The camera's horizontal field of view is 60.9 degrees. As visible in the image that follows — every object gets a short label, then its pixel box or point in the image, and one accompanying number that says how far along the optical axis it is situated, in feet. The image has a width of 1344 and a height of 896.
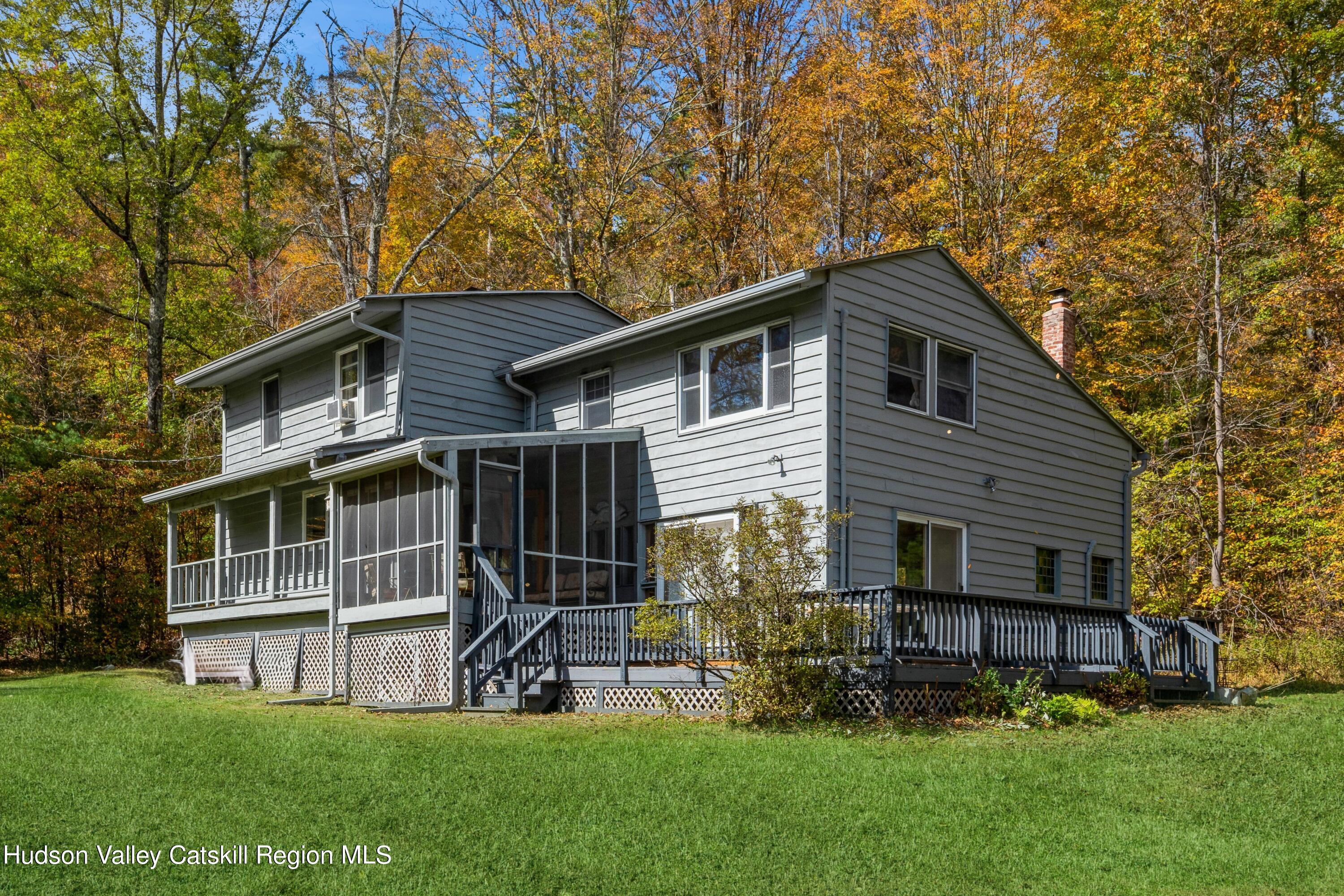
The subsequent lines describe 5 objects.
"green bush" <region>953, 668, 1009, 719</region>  41.81
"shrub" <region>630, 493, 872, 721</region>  38.29
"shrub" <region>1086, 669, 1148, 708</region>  47.55
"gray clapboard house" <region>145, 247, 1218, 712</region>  46.85
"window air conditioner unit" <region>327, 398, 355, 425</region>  67.05
